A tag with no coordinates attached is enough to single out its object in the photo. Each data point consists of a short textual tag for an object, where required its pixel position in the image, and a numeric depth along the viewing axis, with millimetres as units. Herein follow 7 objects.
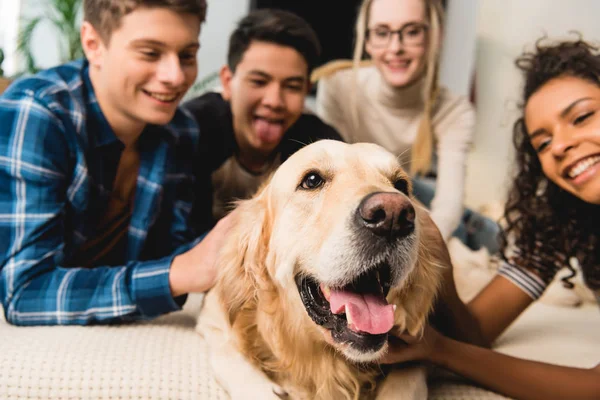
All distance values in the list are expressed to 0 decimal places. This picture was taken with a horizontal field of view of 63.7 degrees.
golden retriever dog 886
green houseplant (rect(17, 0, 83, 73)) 3121
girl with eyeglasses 2205
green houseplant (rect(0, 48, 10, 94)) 1763
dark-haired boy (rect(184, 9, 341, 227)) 1875
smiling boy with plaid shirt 1202
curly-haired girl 1061
